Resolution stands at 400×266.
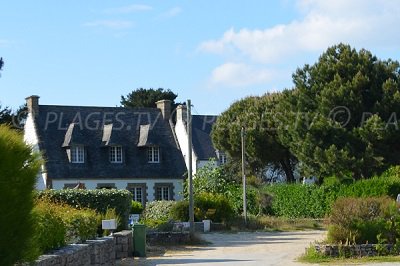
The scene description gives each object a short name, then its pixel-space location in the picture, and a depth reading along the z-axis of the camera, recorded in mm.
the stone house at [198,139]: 57625
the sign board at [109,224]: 20297
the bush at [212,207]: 38656
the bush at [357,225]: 21094
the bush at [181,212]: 36625
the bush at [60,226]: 13327
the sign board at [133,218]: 31744
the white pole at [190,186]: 30559
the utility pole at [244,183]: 40381
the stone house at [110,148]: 53250
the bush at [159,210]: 38531
